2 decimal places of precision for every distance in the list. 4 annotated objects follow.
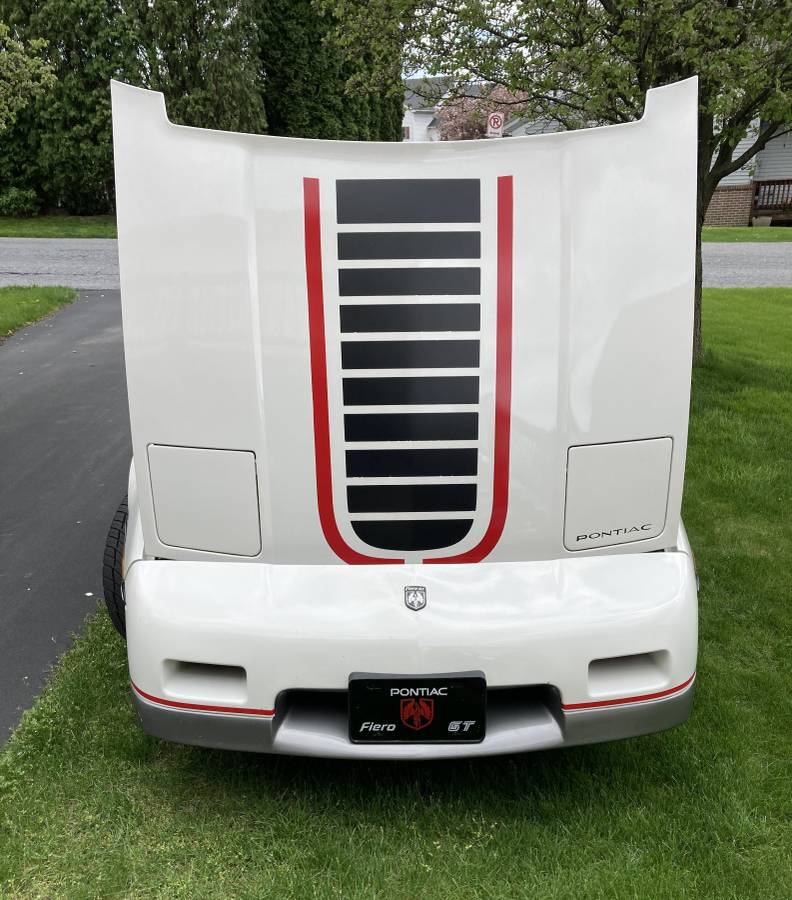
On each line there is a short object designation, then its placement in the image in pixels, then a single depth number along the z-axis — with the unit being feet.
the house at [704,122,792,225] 88.89
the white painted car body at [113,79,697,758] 7.55
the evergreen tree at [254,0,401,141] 76.28
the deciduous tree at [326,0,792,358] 19.11
